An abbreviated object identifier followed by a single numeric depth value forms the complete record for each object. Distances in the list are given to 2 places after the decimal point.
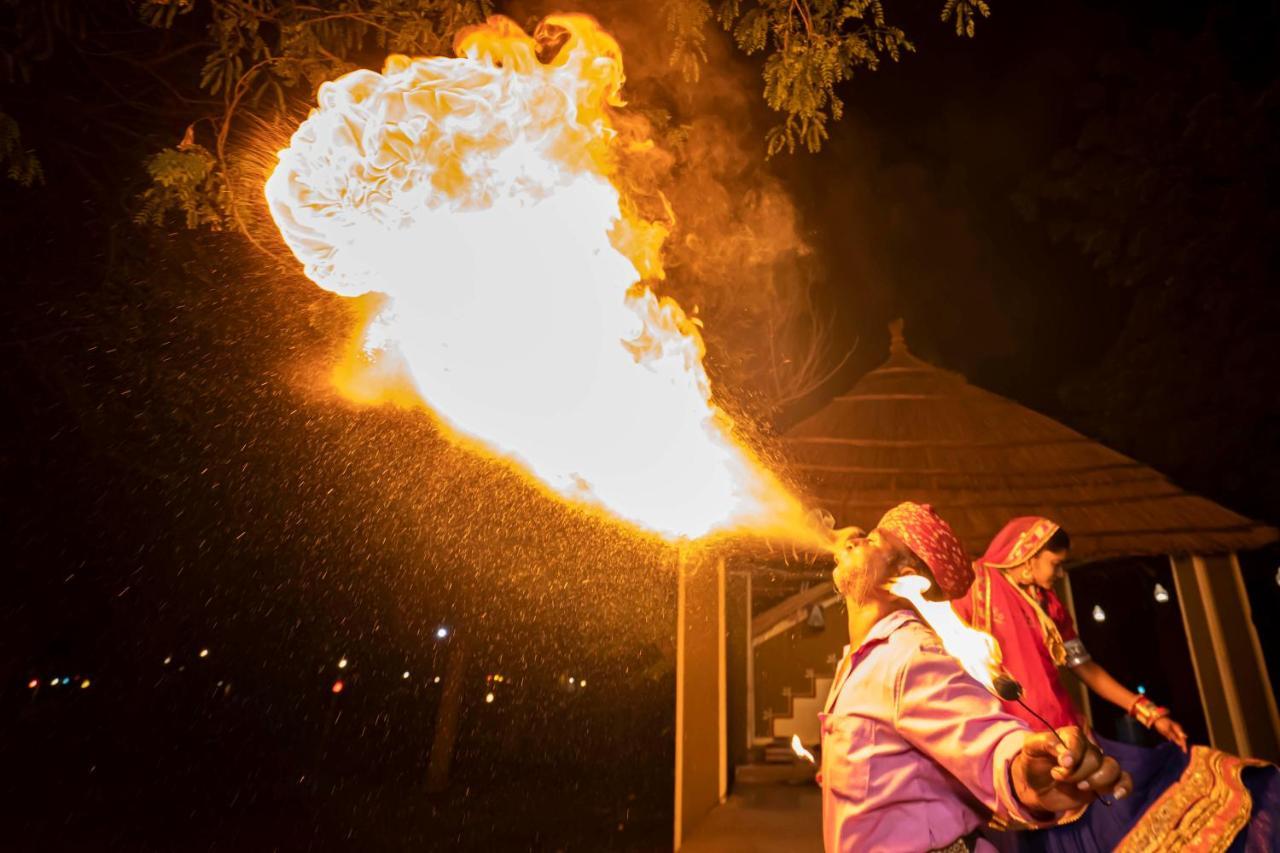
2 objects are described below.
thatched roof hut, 8.11
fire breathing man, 1.74
